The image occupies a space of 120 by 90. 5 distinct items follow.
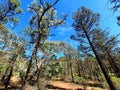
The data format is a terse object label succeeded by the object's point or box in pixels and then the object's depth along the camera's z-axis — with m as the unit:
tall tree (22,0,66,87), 3.93
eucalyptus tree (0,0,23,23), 7.75
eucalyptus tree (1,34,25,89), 9.88
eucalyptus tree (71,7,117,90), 7.00
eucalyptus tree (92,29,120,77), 6.93
